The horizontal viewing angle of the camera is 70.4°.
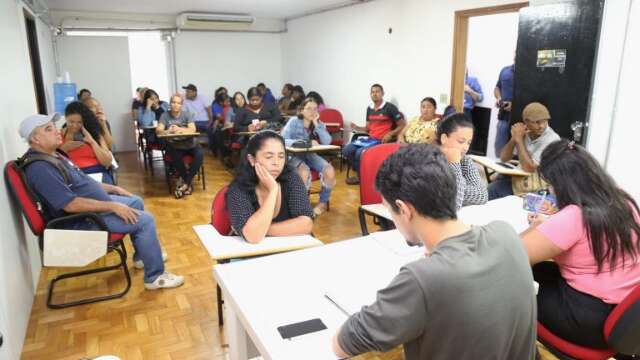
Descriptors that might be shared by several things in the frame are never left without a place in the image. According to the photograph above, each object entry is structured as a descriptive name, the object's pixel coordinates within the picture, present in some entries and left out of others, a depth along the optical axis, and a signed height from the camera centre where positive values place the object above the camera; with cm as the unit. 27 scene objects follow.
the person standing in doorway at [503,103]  574 -34
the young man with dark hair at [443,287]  101 -47
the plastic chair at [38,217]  263 -84
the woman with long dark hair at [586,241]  157 -57
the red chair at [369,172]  291 -60
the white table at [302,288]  135 -75
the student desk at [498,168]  365 -74
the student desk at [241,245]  203 -77
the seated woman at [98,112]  480 -42
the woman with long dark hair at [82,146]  417 -62
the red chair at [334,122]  740 -75
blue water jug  602 -23
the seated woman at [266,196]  219 -60
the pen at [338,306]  148 -75
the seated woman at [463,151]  273 -45
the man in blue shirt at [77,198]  274 -76
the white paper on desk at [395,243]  195 -73
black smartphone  135 -75
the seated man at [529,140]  375 -53
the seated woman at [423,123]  545 -56
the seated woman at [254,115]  695 -58
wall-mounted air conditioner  867 +107
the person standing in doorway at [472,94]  709 -27
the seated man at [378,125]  625 -67
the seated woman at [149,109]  739 -53
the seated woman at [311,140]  482 -69
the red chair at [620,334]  147 -85
